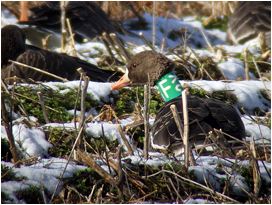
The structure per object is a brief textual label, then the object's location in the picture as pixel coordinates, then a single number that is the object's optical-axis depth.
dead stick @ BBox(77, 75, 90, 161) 5.11
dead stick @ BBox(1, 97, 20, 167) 5.09
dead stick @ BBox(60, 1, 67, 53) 15.10
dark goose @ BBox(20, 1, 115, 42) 18.23
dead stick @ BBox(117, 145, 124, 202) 4.33
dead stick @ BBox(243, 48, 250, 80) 13.48
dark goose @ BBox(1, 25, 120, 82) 11.88
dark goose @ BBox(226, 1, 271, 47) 16.42
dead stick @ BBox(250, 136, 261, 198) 4.71
